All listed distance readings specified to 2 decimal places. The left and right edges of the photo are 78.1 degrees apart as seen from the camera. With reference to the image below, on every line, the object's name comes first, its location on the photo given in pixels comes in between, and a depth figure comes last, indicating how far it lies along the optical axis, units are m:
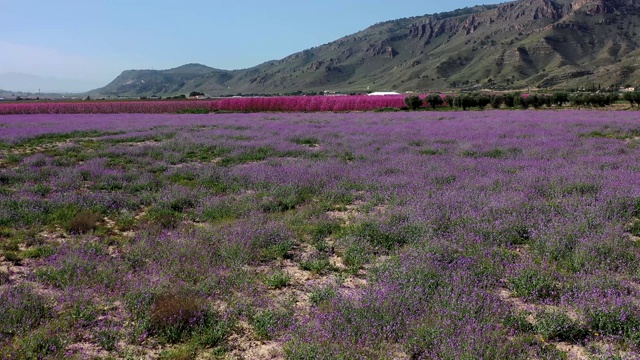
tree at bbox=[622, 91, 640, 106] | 47.72
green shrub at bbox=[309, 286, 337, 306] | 5.66
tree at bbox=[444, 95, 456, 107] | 59.04
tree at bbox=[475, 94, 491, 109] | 54.34
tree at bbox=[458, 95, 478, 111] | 55.09
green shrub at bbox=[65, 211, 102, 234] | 8.86
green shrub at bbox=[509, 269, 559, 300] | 5.59
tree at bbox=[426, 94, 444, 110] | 57.06
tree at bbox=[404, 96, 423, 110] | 56.07
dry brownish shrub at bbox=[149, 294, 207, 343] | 4.91
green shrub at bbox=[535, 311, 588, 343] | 4.69
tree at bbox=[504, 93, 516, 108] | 53.92
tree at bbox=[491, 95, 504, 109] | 54.70
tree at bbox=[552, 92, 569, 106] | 53.12
